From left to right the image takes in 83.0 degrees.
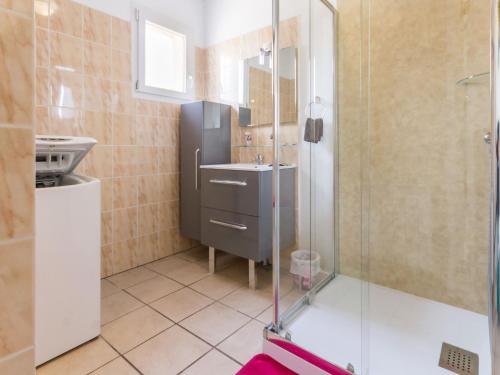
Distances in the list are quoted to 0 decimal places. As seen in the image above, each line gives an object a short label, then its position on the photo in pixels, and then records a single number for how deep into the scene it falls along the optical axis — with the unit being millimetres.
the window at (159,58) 2396
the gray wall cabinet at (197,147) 2461
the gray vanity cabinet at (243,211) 1937
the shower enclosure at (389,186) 1434
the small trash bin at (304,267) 1744
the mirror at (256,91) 2434
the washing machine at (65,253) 1297
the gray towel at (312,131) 1848
